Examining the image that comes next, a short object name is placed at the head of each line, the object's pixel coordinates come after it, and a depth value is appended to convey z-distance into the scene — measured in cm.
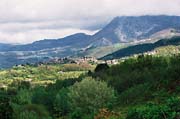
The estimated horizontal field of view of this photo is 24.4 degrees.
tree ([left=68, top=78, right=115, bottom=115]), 11419
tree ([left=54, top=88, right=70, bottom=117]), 14875
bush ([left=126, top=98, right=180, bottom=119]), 3141
